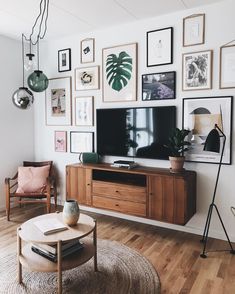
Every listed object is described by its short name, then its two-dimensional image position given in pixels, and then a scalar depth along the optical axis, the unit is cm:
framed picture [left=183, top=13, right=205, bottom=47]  299
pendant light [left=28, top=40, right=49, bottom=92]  371
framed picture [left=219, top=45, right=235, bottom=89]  284
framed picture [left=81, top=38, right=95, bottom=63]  379
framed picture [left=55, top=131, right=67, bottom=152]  417
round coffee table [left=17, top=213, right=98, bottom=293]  196
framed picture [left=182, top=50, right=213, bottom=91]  298
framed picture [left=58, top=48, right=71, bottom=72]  402
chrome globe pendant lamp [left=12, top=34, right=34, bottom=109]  376
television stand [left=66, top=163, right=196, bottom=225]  289
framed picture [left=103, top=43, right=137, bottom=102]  346
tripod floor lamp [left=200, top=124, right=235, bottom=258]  266
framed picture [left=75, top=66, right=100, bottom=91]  378
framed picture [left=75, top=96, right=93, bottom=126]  386
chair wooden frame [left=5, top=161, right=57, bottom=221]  361
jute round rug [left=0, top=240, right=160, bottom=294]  210
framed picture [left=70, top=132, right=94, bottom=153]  389
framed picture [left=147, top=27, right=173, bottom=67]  319
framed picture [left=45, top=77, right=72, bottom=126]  409
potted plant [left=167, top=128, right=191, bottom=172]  296
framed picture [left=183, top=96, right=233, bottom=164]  289
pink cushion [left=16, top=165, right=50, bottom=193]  379
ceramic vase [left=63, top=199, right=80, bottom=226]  220
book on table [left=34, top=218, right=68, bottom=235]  210
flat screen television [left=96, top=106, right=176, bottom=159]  322
